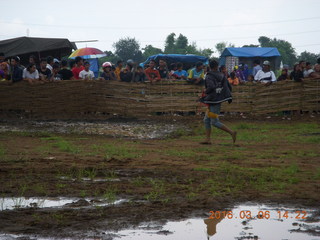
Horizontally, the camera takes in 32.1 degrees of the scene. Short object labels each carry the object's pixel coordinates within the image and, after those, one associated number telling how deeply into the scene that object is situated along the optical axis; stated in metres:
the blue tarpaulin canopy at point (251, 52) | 37.31
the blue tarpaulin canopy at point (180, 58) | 31.70
